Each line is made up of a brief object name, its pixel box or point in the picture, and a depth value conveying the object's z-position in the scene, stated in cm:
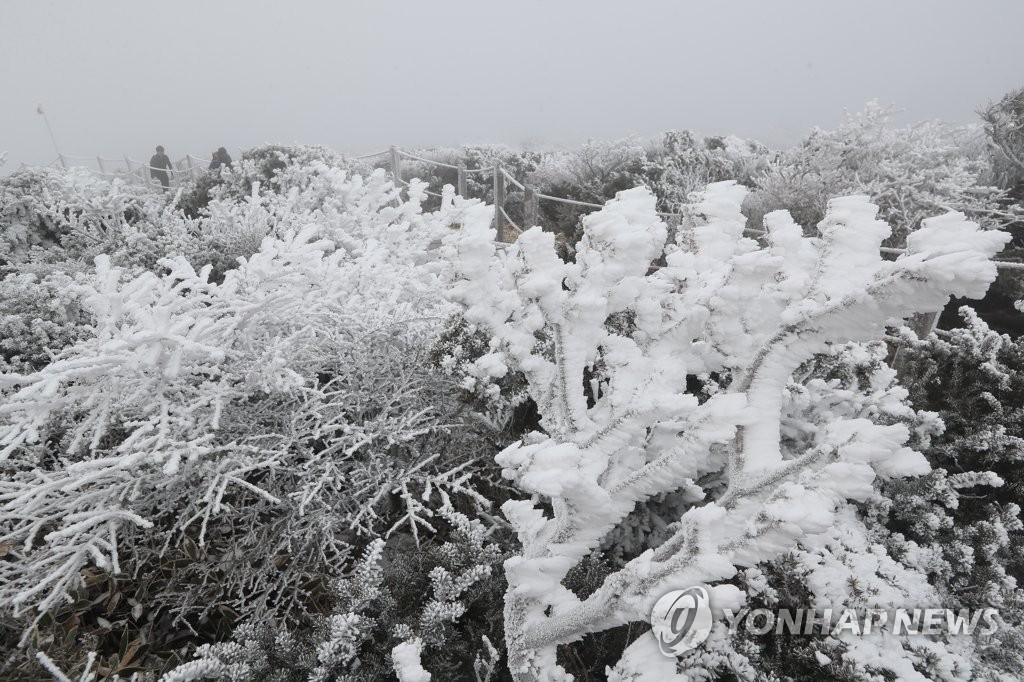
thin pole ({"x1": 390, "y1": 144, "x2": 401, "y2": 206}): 828
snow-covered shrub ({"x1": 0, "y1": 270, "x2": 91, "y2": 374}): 315
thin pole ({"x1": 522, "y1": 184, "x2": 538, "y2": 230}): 577
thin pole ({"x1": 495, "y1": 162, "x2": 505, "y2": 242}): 719
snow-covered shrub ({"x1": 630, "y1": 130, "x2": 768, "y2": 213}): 827
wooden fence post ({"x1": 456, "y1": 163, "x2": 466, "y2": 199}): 745
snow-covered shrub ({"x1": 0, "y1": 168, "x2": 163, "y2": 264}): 449
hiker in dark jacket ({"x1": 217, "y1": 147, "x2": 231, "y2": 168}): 1006
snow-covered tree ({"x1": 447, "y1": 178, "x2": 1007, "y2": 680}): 105
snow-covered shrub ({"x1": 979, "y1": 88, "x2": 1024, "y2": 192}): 768
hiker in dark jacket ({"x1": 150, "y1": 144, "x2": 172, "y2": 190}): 1166
